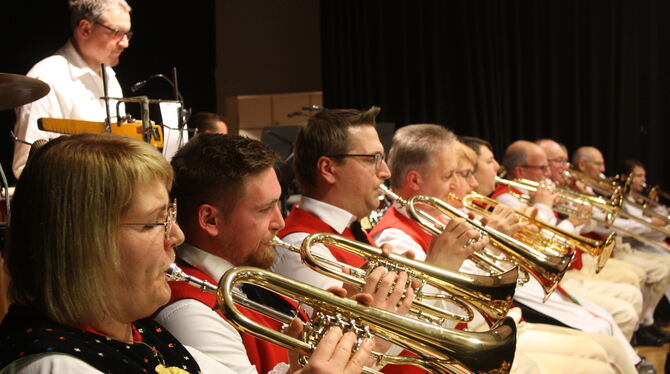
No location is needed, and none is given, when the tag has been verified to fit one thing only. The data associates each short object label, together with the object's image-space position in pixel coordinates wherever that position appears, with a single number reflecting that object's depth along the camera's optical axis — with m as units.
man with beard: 1.92
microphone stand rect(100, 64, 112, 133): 2.71
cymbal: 1.79
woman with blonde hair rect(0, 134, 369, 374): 1.19
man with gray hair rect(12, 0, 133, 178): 3.00
